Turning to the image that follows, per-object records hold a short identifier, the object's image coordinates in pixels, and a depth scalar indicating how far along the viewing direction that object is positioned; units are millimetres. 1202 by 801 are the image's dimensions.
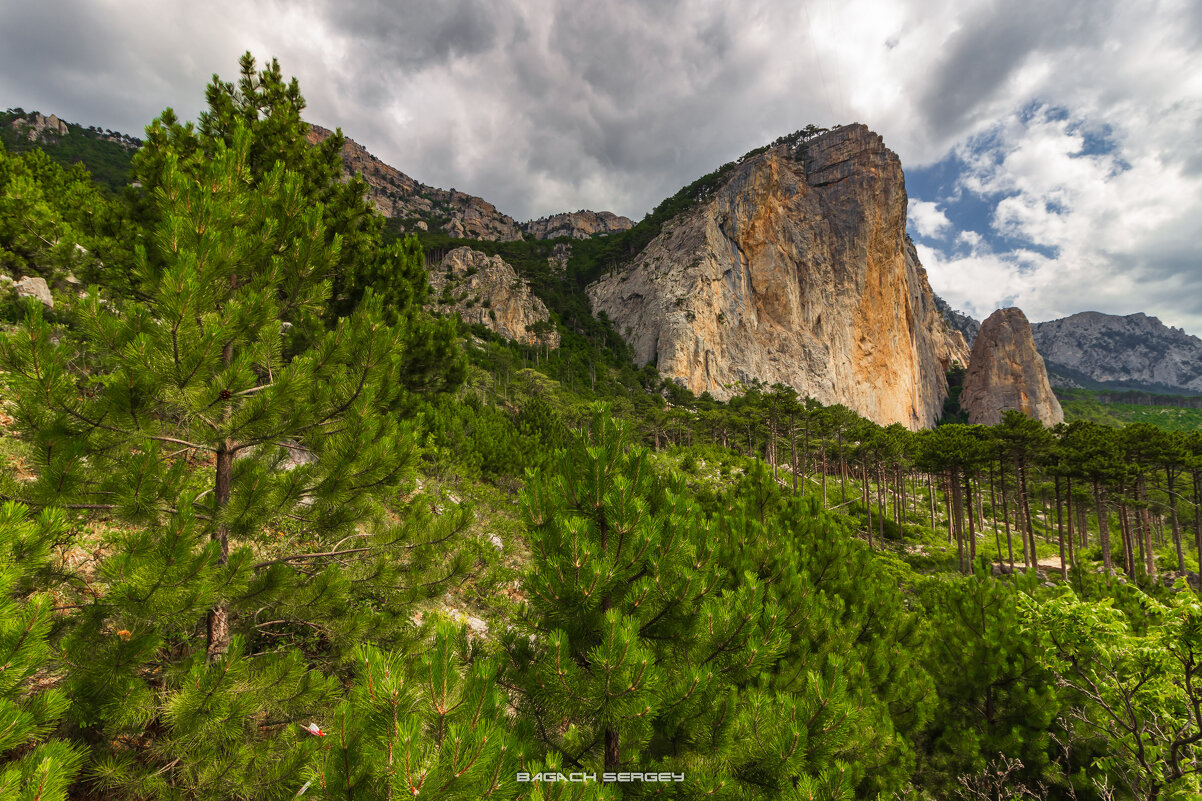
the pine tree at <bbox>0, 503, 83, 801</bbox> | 1694
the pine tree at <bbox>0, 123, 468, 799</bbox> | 2619
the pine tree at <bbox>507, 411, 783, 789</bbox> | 2986
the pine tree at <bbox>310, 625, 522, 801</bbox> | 1749
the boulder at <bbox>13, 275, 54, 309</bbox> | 11180
